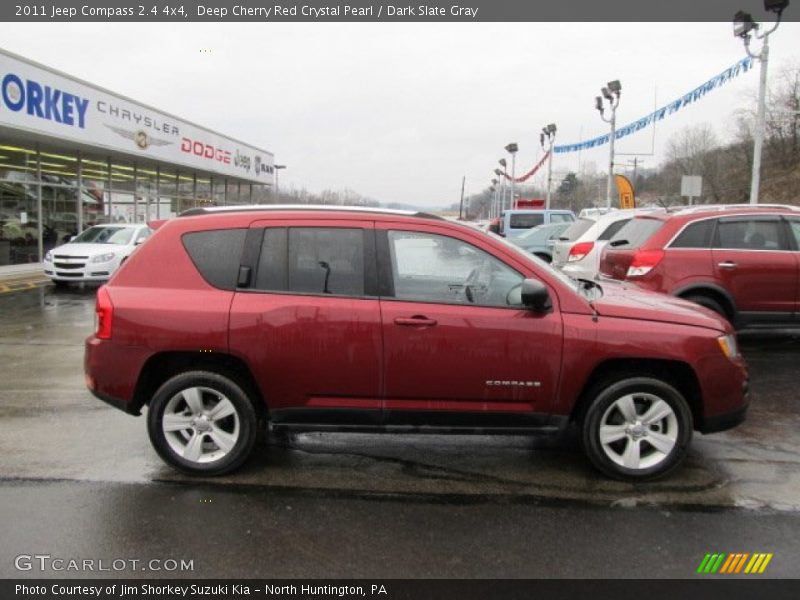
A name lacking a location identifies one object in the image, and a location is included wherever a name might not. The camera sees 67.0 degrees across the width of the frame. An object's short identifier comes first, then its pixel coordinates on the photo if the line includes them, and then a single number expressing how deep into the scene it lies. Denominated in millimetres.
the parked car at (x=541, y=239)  15422
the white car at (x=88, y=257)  13992
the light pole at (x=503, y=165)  50462
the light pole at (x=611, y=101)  23336
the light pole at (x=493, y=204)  74681
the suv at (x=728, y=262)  7078
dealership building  15359
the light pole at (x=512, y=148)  38781
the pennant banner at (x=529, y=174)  38231
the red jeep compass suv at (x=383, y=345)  3877
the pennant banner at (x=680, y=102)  15633
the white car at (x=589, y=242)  9102
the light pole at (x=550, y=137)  32781
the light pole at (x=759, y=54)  13036
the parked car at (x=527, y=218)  19781
